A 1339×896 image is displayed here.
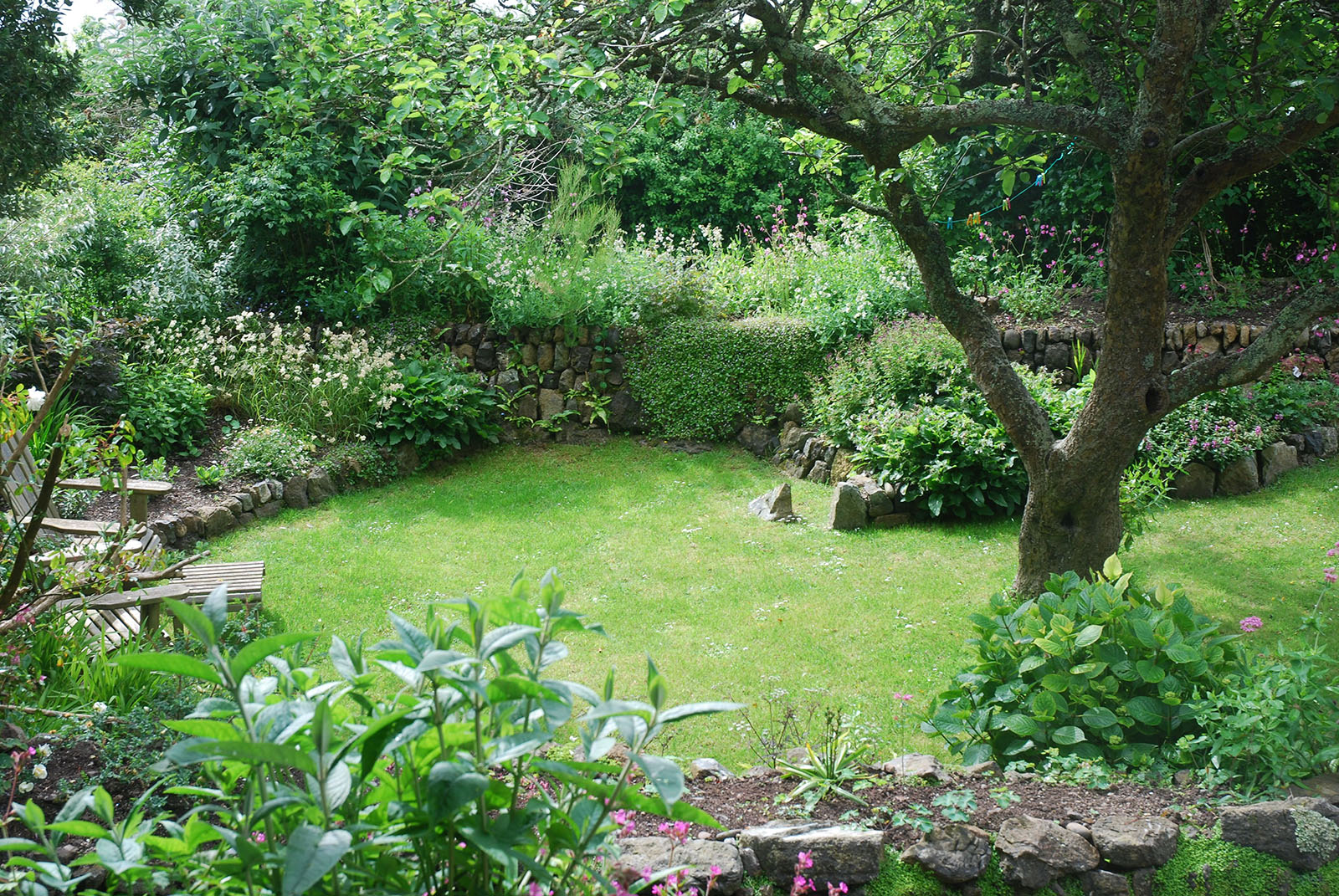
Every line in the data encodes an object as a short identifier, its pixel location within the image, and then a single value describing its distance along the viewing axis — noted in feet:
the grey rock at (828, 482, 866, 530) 21.90
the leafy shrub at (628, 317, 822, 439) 28.71
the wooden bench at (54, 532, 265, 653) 12.83
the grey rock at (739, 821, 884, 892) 7.68
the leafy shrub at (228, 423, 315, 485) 23.81
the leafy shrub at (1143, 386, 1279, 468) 22.86
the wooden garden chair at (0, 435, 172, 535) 15.15
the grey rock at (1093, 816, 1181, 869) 8.01
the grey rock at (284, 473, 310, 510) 23.88
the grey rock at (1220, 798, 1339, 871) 7.96
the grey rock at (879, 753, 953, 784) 9.75
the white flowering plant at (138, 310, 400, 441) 26.30
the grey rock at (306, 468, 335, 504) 24.38
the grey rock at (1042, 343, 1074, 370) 26.61
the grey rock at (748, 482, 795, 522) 22.98
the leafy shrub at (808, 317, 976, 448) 24.73
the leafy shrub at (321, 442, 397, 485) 25.30
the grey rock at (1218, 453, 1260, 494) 22.98
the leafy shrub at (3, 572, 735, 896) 4.21
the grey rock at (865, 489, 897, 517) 22.29
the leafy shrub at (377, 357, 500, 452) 27.04
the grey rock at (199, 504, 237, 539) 21.47
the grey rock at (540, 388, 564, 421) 30.53
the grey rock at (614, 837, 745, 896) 7.33
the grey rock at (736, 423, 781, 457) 28.58
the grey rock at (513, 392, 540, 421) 30.42
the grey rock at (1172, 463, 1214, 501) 22.97
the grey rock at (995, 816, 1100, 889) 7.92
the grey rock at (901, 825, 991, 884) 7.82
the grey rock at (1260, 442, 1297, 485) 23.49
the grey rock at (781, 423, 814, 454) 27.22
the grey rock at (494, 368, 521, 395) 30.40
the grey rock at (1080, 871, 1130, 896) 8.01
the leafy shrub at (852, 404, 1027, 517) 21.88
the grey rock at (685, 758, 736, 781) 10.69
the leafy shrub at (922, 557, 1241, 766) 9.69
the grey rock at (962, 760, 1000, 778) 9.95
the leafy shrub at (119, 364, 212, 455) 23.47
